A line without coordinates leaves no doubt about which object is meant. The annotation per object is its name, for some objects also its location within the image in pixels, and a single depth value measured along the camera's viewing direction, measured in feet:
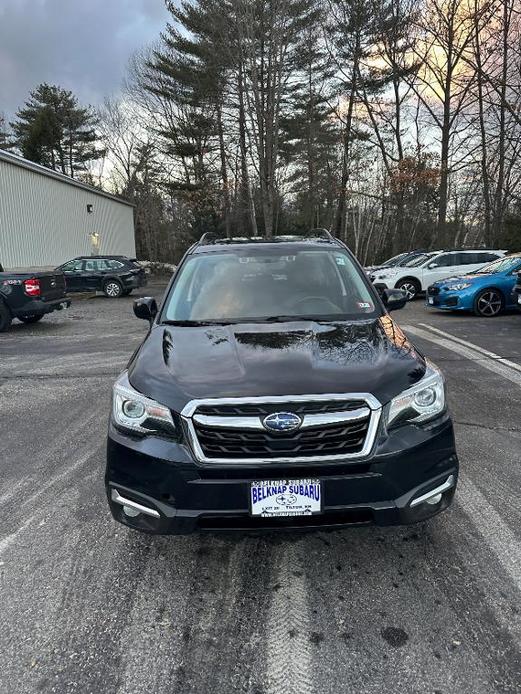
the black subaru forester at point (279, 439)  7.59
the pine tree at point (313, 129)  97.81
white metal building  65.98
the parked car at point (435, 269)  56.90
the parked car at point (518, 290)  35.59
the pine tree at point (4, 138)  142.18
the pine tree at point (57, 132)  130.11
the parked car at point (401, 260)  65.06
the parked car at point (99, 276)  68.28
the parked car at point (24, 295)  35.86
